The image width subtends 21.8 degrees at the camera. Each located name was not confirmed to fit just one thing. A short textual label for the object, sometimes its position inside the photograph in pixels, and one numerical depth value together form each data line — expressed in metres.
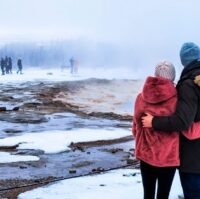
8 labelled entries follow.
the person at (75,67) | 57.00
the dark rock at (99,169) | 8.05
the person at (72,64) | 56.00
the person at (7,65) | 49.56
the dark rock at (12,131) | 12.96
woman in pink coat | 3.88
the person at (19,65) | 49.81
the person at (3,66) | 48.66
